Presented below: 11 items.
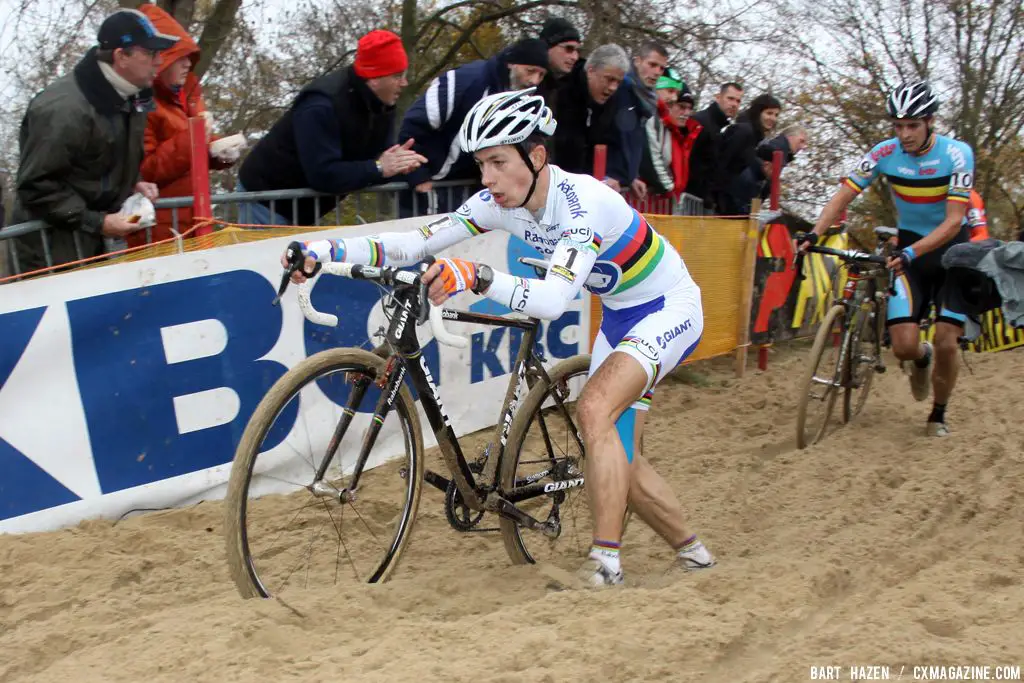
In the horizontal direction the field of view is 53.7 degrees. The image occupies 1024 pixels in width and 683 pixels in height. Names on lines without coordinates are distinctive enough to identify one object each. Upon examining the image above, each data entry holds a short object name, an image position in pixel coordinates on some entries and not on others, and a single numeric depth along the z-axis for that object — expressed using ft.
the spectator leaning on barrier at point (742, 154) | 32.58
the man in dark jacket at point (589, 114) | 24.53
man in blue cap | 16.35
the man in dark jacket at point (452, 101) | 21.98
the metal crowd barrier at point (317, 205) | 16.38
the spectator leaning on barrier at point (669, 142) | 28.50
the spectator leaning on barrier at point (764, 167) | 33.55
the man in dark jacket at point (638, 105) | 25.80
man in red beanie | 19.97
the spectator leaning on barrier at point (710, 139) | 31.35
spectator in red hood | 19.42
